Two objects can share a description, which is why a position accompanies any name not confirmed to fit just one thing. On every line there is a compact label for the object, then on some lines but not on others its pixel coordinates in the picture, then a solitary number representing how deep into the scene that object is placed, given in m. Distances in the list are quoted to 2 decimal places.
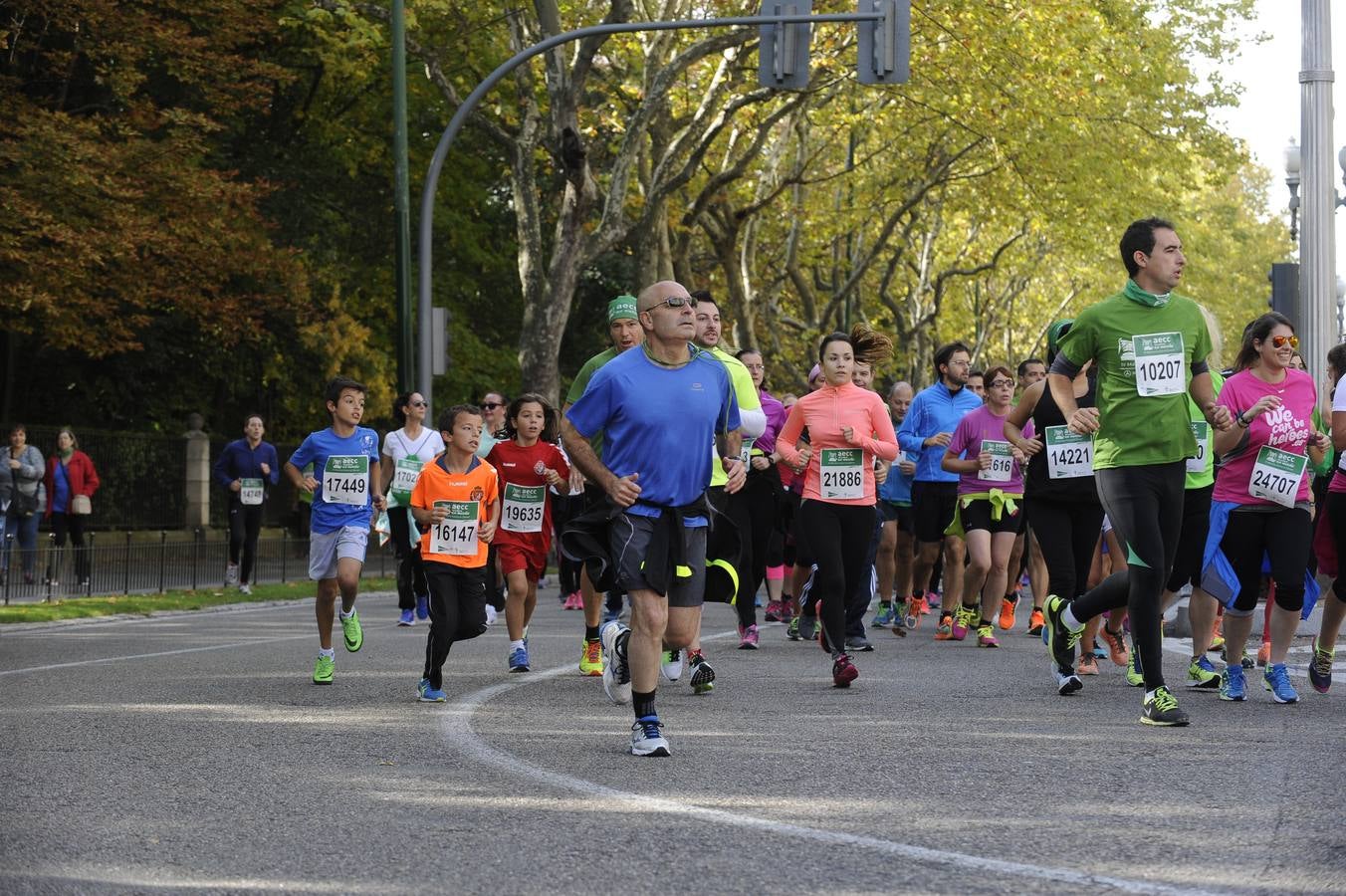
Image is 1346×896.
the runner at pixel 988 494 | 14.43
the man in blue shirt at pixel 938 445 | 15.42
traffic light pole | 20.92
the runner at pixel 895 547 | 16.41
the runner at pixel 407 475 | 17.05
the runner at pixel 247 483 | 22.78
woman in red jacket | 25.41
